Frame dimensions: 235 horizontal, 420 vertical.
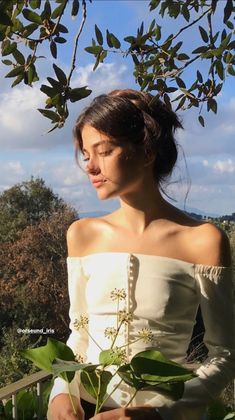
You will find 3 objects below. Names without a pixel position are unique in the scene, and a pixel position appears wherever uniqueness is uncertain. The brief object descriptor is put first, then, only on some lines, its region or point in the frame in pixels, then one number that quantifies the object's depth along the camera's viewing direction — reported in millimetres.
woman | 768
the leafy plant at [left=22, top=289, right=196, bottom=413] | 678
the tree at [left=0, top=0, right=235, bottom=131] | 792
